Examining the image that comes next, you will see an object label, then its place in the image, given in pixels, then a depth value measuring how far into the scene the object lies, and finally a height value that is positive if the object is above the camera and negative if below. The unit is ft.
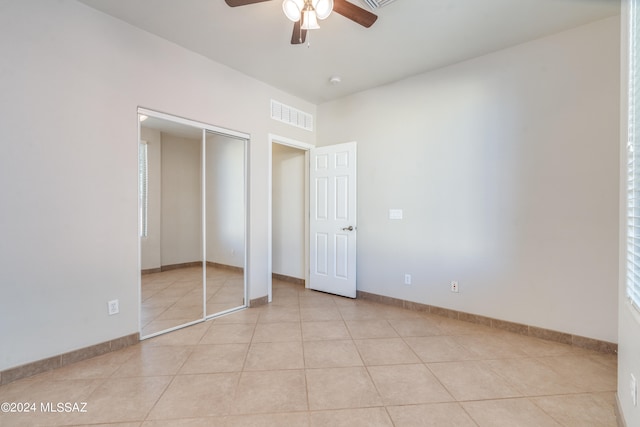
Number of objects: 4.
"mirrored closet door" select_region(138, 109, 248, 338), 8.79 -0.33
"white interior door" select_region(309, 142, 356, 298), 12.75 -0.33
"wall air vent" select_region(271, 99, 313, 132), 12.34 +4.59
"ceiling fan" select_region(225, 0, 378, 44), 5.87 +4.53
